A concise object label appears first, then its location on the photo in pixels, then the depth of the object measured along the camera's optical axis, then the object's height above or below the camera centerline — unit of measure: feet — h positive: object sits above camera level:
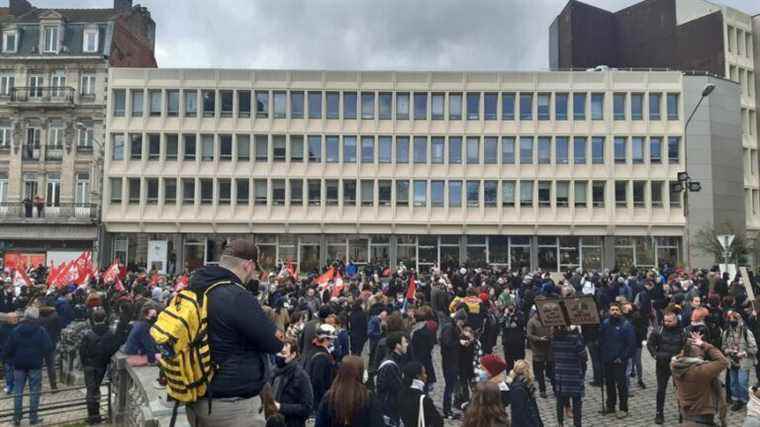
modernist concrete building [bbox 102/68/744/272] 138.10 +20.33
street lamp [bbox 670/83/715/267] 67.15 +8.36
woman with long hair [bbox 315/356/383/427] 17.22 -4.13
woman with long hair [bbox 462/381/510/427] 16.94 -4.18
